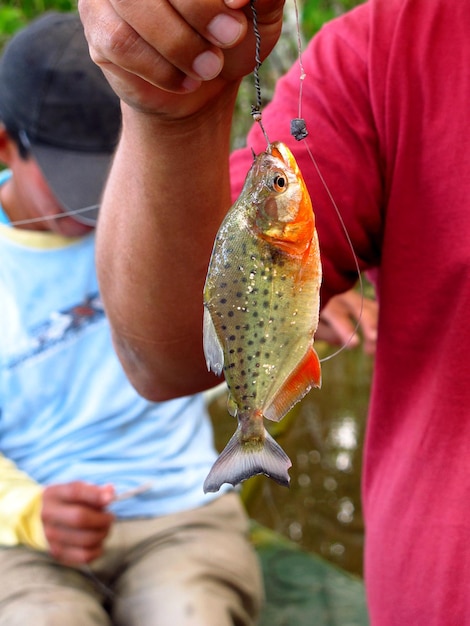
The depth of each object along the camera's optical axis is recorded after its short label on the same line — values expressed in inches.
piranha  30.5
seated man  75.4
